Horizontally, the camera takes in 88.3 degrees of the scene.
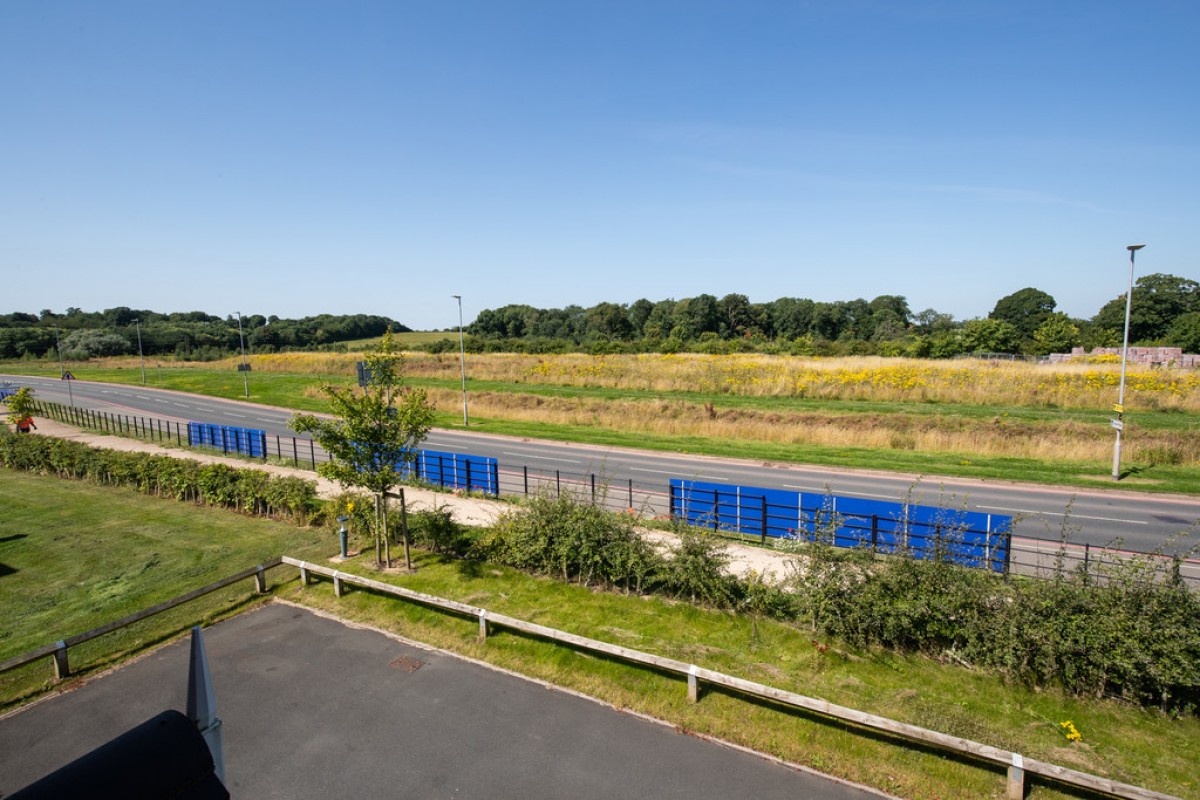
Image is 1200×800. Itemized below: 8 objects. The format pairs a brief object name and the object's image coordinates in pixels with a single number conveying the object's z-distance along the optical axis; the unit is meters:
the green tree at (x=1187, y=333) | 71.54
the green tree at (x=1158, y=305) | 84.75
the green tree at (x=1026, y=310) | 102.25
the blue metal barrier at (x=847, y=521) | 11.35
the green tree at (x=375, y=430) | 13.22
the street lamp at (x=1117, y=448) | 22.58
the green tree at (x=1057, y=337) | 86.12
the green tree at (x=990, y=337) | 86.44
